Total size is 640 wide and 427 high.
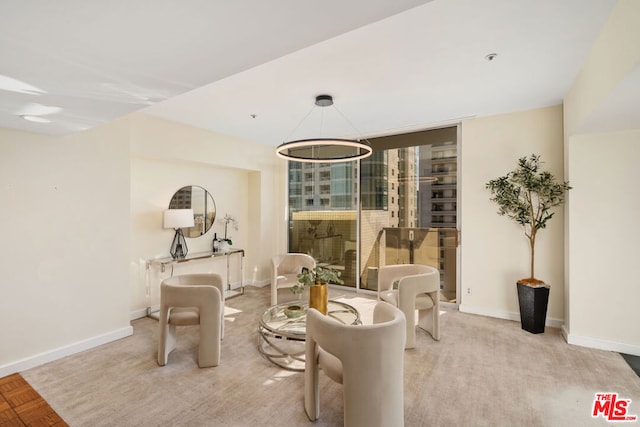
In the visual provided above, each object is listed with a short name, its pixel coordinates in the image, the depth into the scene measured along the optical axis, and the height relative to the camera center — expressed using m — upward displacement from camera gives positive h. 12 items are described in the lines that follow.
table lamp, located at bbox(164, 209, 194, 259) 4.31 -0.15
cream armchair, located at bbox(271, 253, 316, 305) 4.41 -0.80
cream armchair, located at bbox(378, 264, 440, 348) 3.21 -0.93
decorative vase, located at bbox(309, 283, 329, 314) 3.12 -0.87
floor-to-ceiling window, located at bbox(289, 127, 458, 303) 4.71 +0.10
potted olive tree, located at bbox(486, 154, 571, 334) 3.62 +0.13
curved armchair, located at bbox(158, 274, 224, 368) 2.83 -1.00
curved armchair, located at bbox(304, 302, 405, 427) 1.82 -0.96
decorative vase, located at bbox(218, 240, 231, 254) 5.14 -0.57
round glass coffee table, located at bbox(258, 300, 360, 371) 2.83 -1.13
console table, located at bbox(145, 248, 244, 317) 4.29 -0.74
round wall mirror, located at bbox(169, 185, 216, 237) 4.83 +0.15
